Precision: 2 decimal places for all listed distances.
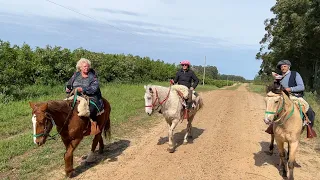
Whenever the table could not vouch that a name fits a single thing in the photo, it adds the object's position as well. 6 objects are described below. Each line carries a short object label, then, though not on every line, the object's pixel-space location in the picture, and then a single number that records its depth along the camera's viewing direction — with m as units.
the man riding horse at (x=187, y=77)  7.30
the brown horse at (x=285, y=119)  4.62
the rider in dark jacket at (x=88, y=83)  5.36
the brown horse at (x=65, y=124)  4.34
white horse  6.11
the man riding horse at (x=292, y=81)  5.23
